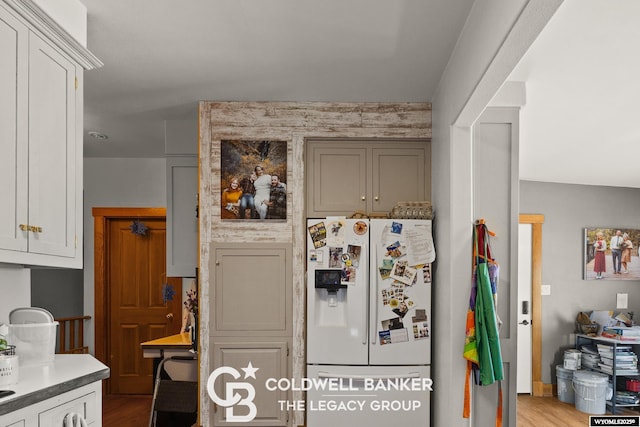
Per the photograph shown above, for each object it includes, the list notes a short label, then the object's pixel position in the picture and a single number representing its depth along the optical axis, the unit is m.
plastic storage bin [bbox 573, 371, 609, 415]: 6.69
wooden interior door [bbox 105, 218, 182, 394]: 7.15
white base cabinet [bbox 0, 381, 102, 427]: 2.20
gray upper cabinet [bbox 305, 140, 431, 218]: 4.92
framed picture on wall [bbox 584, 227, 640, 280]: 7.51
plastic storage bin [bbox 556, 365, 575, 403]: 7.13
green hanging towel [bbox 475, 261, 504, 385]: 3.67
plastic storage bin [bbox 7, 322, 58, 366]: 2.73
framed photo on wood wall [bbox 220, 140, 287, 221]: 4.85
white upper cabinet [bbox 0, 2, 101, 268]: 2.41
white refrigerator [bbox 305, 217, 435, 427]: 4.49
